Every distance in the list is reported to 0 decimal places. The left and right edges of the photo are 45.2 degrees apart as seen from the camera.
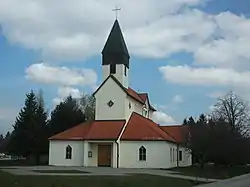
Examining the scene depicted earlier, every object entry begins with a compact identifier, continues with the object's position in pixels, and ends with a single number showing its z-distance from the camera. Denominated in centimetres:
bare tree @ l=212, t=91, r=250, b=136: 4308
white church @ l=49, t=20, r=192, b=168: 3435
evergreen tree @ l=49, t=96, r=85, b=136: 4655
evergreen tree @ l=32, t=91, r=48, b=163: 4392
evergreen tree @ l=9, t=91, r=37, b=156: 4403
